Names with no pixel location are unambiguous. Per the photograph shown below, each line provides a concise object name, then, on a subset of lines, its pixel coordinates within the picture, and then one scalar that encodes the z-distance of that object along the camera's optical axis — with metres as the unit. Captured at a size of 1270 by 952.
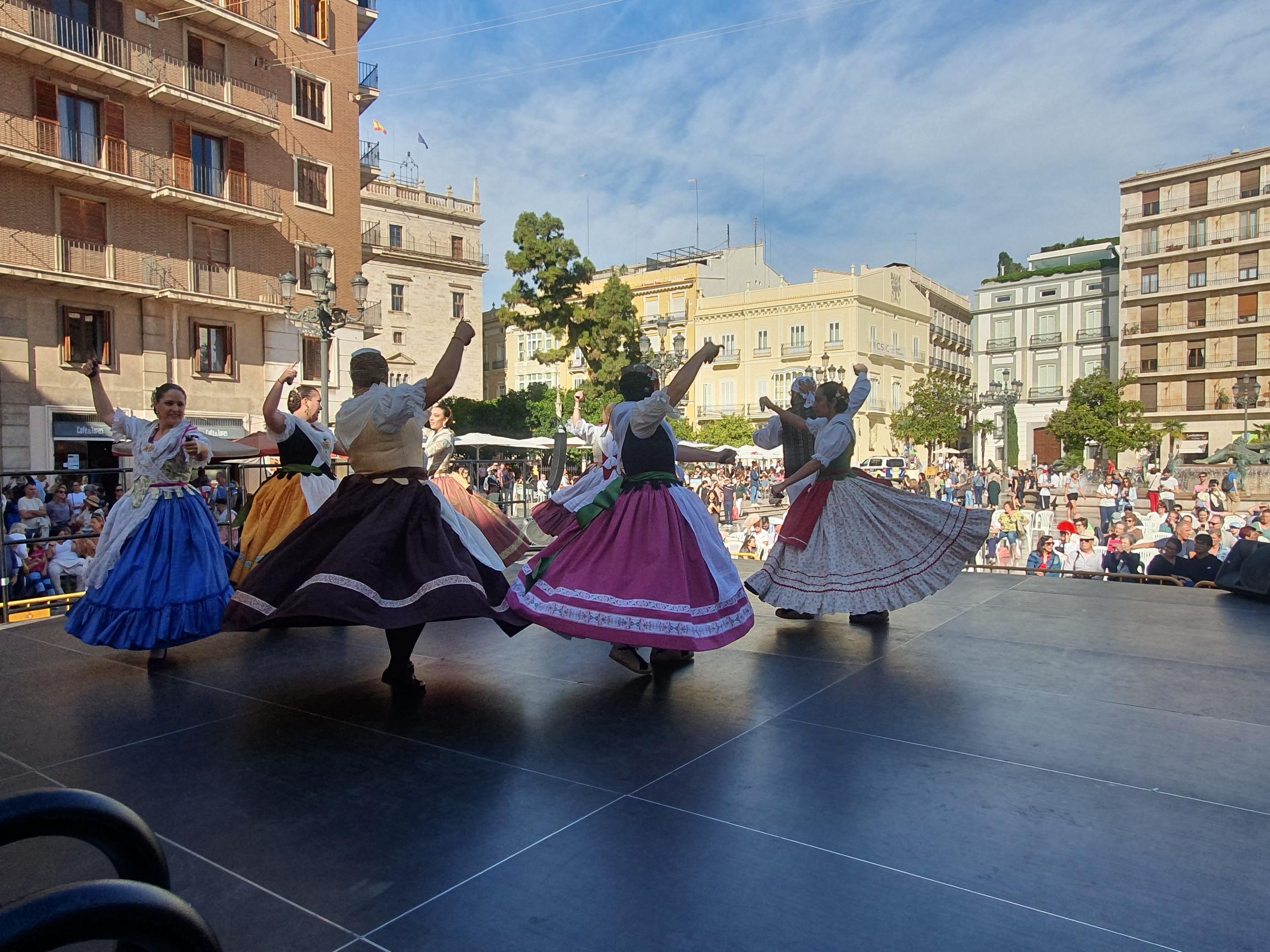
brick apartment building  19.56
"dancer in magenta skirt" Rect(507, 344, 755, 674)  3.75
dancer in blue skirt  4.45
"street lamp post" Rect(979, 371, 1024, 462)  30.97
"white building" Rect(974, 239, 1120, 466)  53.59
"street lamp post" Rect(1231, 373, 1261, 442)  27.45
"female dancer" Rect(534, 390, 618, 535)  5.30
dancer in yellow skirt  5.52
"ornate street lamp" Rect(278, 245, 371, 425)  11.66
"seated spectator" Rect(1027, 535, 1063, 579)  10.80
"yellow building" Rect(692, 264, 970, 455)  45.09
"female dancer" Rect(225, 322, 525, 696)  3.48
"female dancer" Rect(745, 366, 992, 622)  5.14
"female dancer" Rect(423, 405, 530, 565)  6.32
